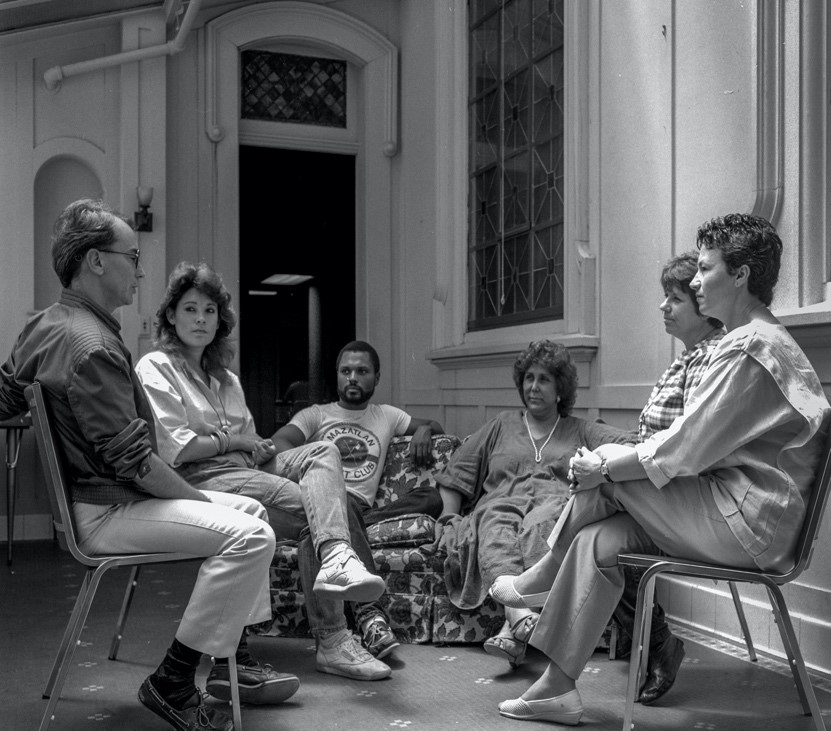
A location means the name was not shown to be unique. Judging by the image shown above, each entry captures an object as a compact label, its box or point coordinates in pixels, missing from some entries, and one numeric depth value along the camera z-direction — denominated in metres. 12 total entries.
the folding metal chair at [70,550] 2.33
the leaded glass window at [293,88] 6.36
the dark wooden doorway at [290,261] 6.66
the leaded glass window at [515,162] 4.62
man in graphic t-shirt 3.93
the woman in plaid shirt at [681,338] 2.83
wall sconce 5.81
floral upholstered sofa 3.51
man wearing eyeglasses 2.33
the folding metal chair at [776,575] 2.32
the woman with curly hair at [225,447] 3.05
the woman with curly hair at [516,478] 3.38
